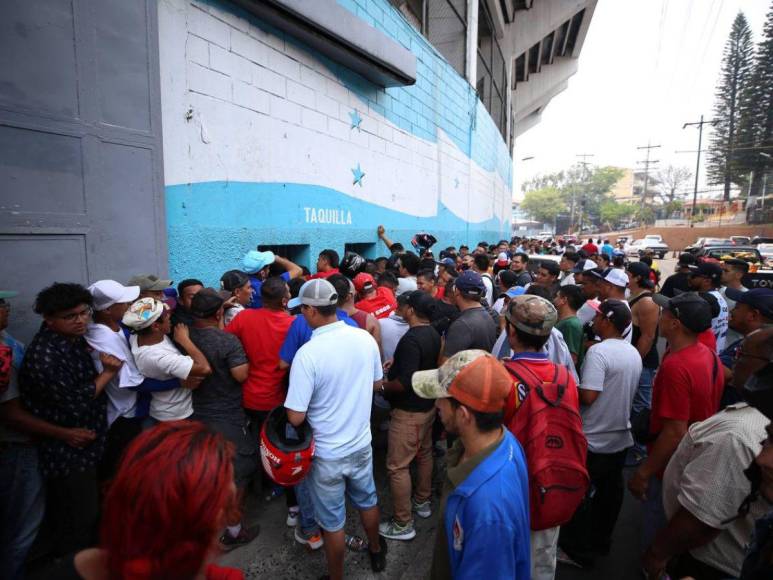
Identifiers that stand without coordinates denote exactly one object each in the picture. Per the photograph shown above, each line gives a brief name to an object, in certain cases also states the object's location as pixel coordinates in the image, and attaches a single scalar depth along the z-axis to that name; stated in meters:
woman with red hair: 0.92
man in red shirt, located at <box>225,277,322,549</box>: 3.13
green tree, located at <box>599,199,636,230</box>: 80.75
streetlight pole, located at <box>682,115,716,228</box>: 44.78
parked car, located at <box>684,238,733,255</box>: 27.51
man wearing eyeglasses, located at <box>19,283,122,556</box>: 2.38
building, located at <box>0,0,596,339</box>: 3.04
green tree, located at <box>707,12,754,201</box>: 44.66
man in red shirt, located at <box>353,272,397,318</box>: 4.24
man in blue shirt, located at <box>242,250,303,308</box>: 4.55
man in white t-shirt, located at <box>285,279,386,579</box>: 2.43
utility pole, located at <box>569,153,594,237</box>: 78.71
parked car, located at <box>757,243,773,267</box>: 19.98
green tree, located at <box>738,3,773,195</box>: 40.00
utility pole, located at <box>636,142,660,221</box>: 65.96
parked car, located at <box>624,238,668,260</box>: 32.54
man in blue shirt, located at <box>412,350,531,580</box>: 1.43
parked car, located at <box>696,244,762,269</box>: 15.25
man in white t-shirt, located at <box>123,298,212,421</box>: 2.57
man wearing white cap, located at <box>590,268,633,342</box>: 4.50
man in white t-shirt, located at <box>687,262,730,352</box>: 5.29
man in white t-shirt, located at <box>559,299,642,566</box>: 2.81
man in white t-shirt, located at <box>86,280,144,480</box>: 2.66
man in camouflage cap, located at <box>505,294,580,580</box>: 2.12
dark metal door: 2.92
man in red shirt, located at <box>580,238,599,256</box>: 10.11
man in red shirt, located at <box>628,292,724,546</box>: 2.46
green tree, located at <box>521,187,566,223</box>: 89.88
